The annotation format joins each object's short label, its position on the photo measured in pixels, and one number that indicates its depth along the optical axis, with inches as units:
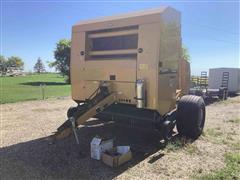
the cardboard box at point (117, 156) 137.1
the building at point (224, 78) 570.0
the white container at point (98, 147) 145.7
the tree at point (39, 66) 4469.5
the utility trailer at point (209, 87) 464.0
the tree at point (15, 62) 3623.3
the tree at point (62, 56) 1143.6
